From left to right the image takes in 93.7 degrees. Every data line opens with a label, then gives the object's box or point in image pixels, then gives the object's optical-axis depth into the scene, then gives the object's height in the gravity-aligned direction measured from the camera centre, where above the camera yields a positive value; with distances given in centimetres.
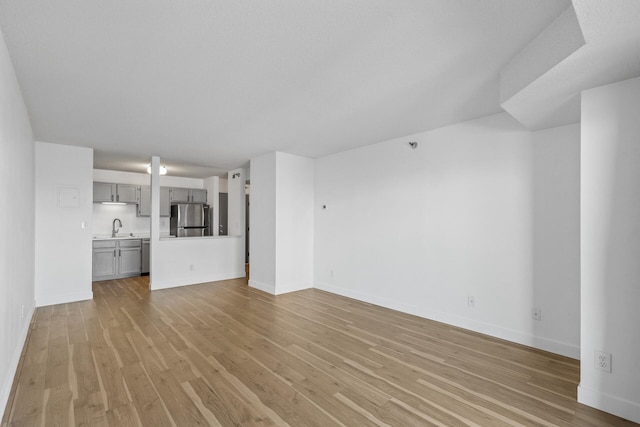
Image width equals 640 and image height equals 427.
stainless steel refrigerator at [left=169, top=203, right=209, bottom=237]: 718 -19
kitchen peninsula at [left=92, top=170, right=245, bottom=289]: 563 -67
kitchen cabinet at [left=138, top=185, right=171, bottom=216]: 697 +23
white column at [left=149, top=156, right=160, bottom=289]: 536 +2
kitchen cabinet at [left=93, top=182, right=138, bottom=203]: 639 +42
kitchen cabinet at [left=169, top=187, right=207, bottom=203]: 742 +43
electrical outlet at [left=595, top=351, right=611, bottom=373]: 202 -100
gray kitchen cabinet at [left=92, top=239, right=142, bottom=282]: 607 -99
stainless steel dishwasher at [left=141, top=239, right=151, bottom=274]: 667 -98
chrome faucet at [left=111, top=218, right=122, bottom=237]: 681 -42
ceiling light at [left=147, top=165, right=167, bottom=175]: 567 +80
